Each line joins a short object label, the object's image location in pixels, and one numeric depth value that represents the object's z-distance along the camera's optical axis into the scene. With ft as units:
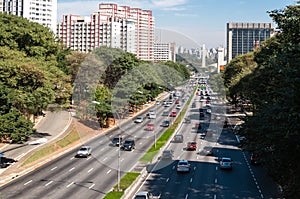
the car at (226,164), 112.78
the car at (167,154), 124.47
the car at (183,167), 107.86
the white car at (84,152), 127.54
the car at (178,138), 153.17
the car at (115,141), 138.92
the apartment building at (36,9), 510.99
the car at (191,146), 140.36
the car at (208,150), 136.77
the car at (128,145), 136.36
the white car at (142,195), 78.01
